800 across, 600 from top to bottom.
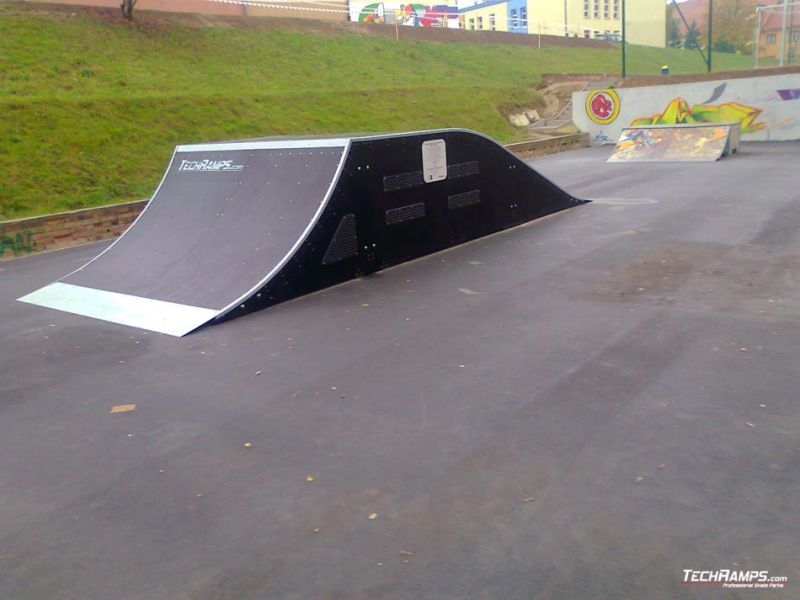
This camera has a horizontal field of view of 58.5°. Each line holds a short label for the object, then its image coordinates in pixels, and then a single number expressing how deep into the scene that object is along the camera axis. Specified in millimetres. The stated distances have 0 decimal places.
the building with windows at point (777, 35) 28255
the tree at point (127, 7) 24406
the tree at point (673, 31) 68488
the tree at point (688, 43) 65688
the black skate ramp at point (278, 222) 7742
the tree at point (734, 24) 59406
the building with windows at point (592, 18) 56094
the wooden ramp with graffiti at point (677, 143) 19688
